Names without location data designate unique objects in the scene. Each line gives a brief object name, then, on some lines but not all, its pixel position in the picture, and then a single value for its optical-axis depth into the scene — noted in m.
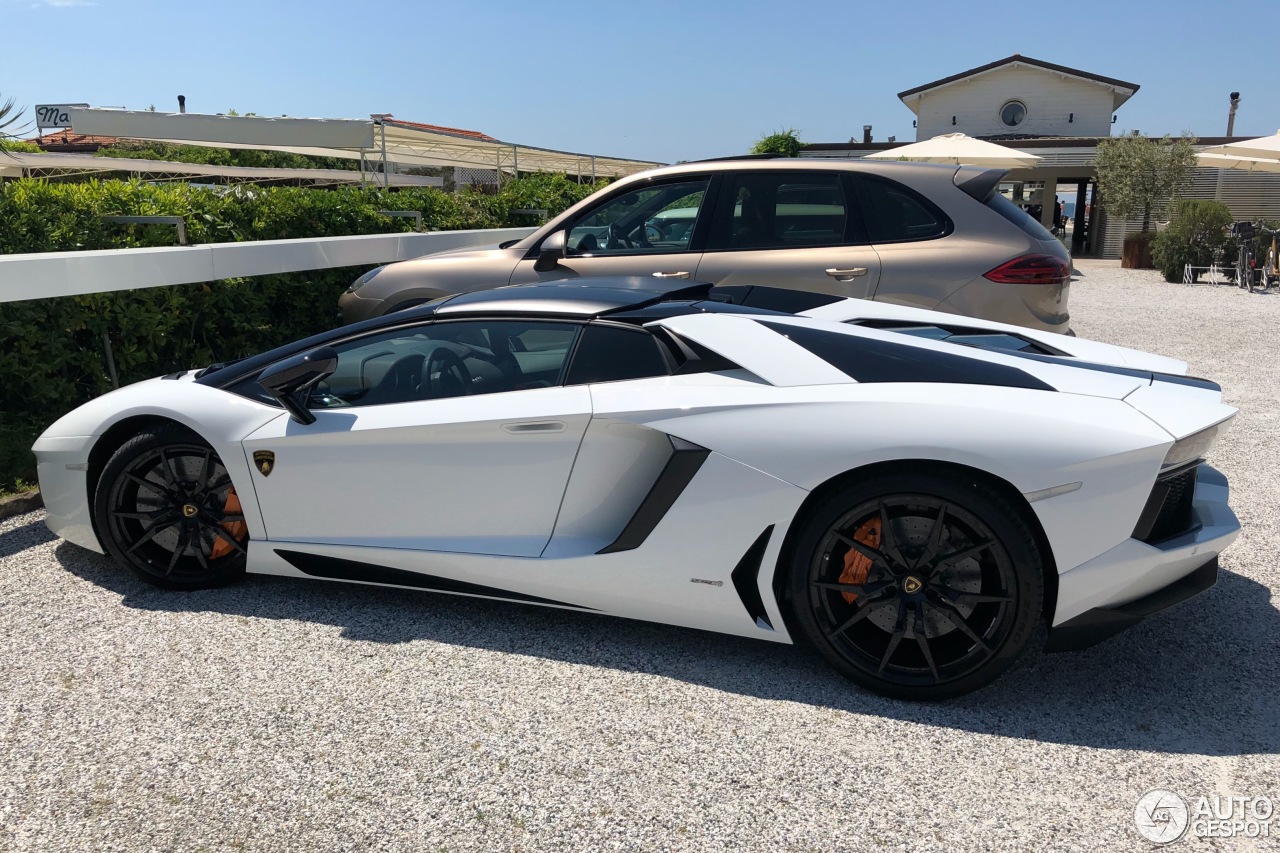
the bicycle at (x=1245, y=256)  16.88
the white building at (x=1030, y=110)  31.41
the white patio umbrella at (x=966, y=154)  20.33
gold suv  5.78
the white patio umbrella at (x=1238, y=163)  20.53
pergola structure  12.59
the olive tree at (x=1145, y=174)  23.25
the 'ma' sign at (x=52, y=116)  21.61
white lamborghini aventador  2.95
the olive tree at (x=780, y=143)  34.09
